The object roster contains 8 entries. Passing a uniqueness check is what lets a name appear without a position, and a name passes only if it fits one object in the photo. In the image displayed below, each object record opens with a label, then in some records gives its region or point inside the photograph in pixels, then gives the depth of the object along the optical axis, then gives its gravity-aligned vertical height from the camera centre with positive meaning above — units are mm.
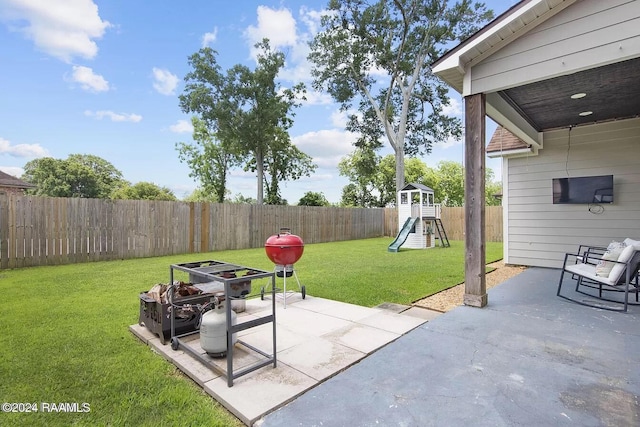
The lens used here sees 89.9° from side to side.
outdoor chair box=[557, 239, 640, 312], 3641 -770
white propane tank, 2354 -892
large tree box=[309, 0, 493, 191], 16406 +8211
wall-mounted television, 5750 +404
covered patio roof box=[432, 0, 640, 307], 3031 +1600
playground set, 11857 -212
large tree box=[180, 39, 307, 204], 17266 +6272
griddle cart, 2121 -819
